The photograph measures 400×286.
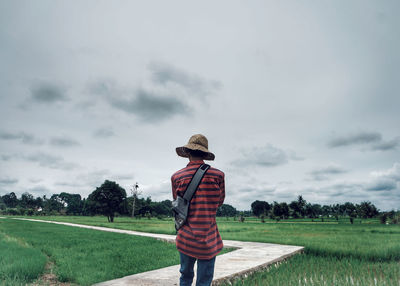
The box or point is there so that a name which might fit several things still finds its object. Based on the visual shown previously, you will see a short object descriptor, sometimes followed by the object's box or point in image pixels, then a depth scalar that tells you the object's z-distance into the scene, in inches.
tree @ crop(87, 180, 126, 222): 1621.6
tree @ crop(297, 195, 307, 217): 3570.9
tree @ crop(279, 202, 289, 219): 2824.8
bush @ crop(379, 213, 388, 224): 1519.7
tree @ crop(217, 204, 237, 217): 4959.6
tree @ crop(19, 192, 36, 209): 4151.1
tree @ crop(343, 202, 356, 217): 2967.5
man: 106.7
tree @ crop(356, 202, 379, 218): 2692.4
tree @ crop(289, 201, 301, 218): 3430.6
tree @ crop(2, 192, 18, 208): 4685.0
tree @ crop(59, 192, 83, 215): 4350.4
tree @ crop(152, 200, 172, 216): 3642.7
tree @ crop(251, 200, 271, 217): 4874.5
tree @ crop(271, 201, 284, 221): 2800.2
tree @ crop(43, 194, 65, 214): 4040.4
